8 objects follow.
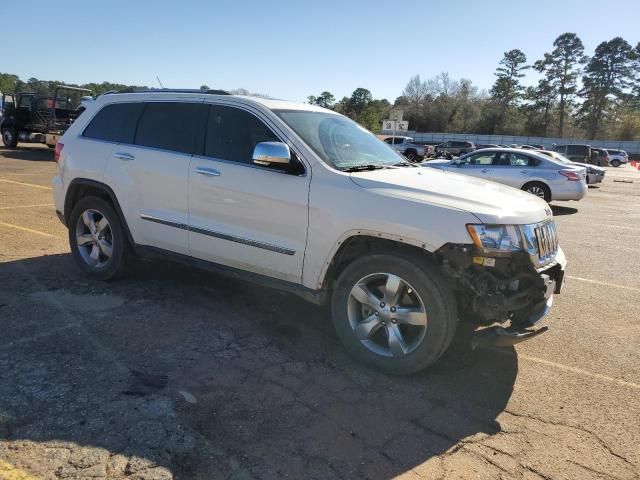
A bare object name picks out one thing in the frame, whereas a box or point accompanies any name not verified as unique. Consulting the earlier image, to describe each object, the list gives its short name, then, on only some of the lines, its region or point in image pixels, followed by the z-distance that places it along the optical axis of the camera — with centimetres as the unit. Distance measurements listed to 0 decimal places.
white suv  345
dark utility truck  2109
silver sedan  1351
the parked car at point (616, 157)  5168
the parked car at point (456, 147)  4084
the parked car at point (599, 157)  4006
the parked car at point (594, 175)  2328
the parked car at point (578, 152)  3469
